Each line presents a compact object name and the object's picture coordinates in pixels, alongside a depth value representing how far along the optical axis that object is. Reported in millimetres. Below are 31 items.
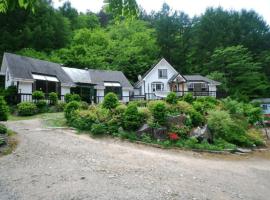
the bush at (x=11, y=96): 23078
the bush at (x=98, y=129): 13943
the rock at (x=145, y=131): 14072
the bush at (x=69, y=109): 16078
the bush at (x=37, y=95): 22625
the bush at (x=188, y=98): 21375
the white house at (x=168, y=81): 36594
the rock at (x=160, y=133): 13953
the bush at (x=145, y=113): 14973
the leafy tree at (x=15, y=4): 2505
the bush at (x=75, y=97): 24403
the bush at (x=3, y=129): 11775
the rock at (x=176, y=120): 14836
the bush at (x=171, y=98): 18059
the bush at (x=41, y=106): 21500
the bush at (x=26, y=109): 19789
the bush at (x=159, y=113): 14531
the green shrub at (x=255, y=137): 15727
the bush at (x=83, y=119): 14742
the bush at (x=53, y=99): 23641
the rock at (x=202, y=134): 14164
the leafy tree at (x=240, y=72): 37281
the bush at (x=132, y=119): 14297
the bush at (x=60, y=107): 22750
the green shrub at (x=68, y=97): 24684
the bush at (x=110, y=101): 16359
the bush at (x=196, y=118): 15797
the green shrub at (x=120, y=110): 15155
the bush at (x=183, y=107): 16406
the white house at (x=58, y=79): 24344
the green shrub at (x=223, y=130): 15070
